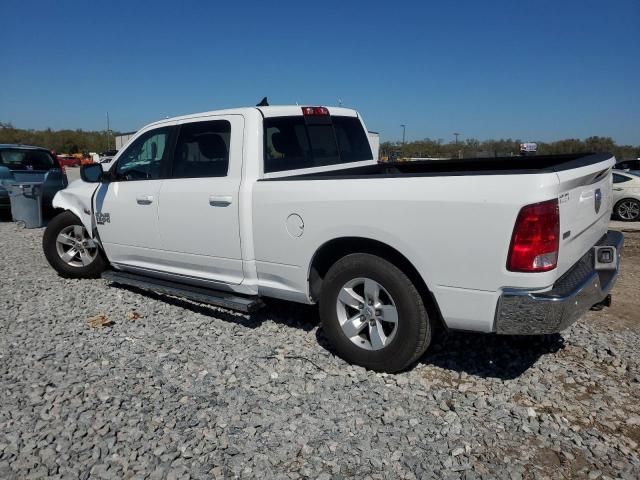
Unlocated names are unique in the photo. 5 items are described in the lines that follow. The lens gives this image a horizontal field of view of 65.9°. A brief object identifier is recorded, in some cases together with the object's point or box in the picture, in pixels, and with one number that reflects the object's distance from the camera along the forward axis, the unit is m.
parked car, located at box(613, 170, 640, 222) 11.98
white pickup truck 2.86
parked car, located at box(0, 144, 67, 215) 10.91
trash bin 10.37
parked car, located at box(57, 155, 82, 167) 53.72
